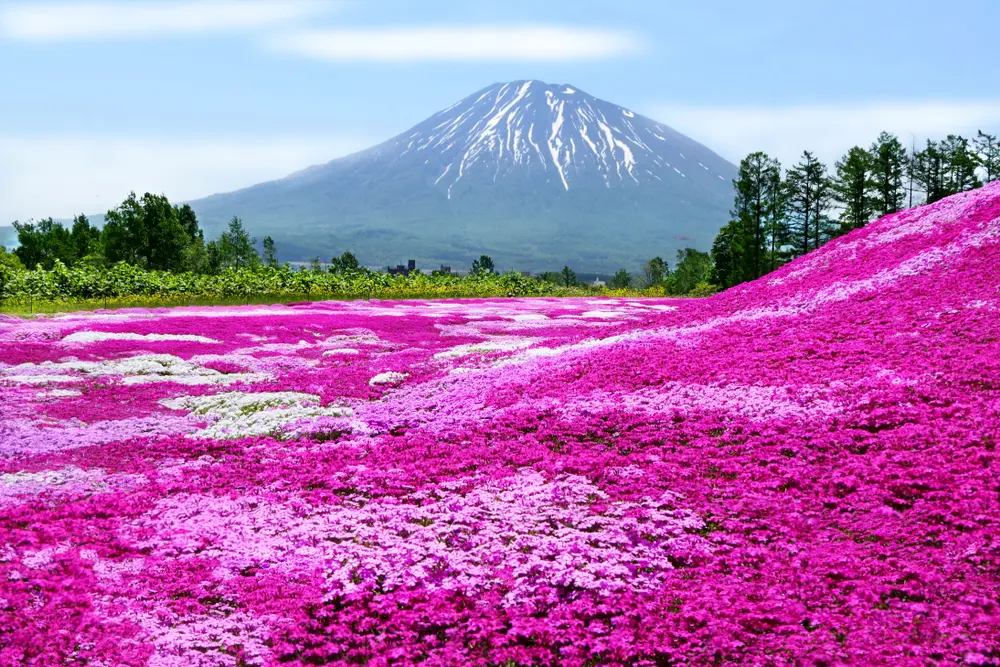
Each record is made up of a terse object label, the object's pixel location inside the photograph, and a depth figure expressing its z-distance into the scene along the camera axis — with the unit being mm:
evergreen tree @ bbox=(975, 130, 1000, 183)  110438
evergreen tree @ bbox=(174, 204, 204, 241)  154750
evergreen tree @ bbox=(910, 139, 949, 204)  109938
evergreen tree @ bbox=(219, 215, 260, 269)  175000
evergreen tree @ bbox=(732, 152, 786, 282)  93750
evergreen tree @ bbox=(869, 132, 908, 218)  100625
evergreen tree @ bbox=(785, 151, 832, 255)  103625
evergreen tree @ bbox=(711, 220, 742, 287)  97875
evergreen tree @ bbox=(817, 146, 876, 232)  98875
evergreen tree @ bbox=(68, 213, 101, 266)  142612
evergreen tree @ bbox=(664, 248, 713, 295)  84000
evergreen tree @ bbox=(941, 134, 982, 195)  104944
